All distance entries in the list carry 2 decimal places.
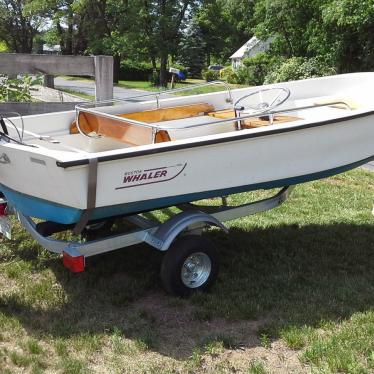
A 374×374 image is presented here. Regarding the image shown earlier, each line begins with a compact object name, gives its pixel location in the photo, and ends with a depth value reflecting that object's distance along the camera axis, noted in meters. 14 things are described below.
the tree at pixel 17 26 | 55.75
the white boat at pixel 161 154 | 3.69
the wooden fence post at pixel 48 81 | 9.21
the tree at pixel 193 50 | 42.87
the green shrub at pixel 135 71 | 44.53
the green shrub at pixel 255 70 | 30.92
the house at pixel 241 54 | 44.96
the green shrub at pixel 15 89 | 7.54
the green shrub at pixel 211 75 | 42.47
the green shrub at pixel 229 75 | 34.69
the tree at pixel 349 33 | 18.70
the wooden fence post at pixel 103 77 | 6.89
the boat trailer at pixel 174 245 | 3.99
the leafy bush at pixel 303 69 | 21.46
